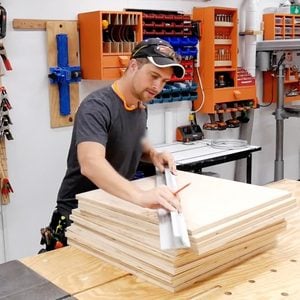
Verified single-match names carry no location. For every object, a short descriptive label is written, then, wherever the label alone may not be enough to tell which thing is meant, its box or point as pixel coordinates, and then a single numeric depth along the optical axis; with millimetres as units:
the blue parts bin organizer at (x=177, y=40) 3430
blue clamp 3047
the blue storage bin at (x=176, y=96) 3680
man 1594
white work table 3223
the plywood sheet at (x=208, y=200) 1384
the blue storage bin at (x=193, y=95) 3830
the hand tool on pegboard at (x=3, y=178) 2879
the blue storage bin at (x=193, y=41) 3700
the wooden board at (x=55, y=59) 3052
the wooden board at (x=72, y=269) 1378
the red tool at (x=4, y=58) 2771
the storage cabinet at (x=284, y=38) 4391
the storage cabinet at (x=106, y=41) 3045
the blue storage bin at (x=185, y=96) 3752
